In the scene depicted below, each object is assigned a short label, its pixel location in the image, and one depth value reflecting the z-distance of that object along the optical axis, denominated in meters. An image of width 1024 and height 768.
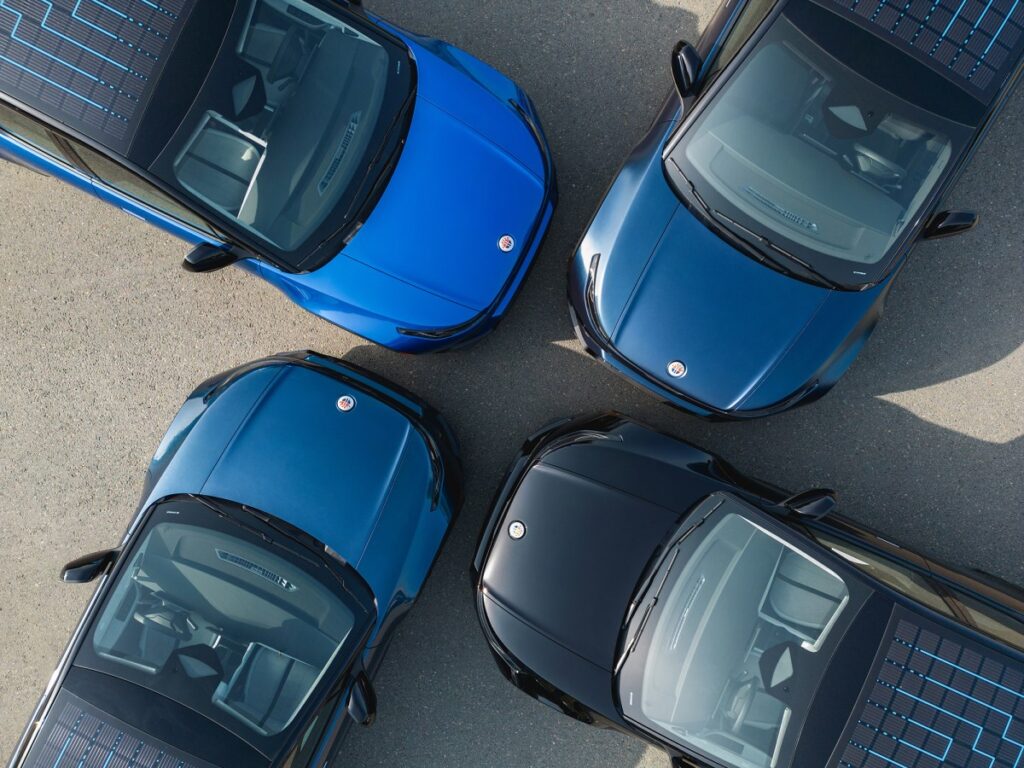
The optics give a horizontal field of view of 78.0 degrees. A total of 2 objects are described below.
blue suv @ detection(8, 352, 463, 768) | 2.94
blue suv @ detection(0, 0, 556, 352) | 2.86
